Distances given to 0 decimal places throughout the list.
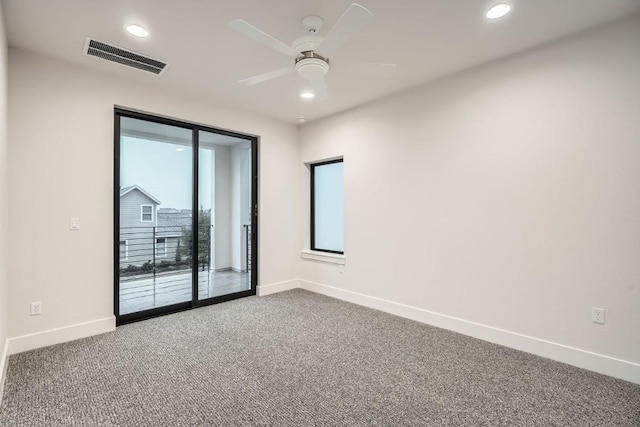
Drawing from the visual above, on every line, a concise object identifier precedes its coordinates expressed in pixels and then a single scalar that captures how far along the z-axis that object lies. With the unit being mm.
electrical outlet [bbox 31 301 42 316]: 2807
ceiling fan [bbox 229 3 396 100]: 1804
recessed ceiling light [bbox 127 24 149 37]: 2406
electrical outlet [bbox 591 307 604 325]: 2430
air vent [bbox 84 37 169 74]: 2693
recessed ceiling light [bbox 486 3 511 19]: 2164
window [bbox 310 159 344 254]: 4625
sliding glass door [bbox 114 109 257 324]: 3551
